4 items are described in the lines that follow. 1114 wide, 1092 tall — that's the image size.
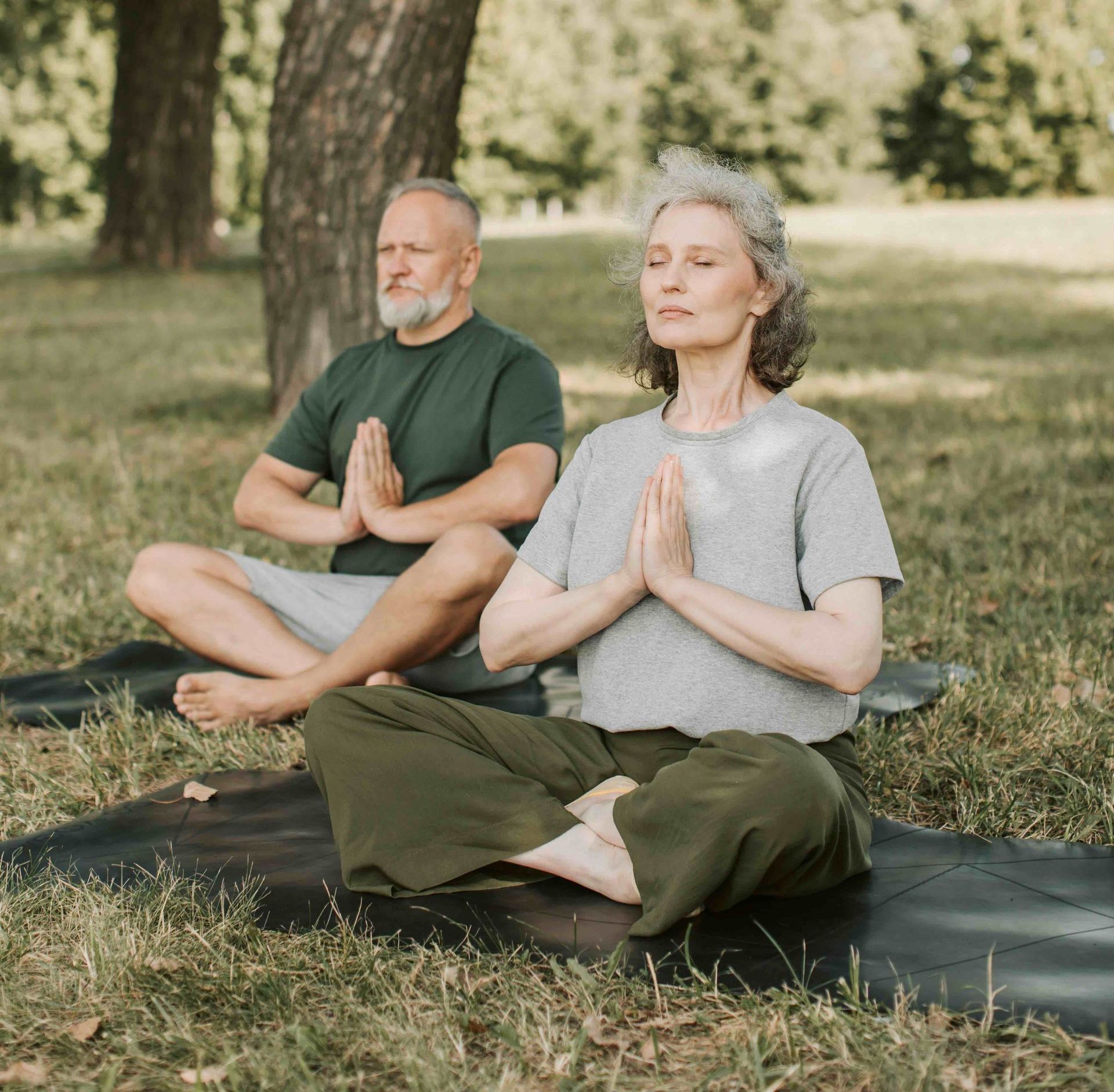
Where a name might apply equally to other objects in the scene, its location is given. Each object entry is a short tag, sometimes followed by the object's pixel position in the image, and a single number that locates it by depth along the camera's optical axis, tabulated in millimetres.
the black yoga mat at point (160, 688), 4023
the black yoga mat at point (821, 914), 2352
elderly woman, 2545
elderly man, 3881
